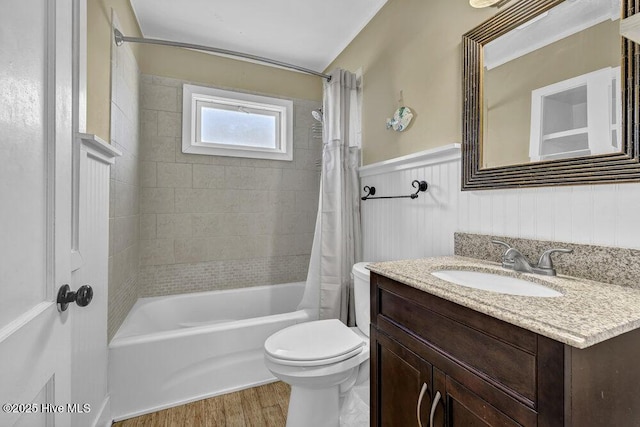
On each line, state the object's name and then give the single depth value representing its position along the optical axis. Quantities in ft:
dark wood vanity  1.85
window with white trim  7.91
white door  1.79
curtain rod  5.54
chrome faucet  3.18
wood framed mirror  2.85
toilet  4.25
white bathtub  5.26
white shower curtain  6.63
